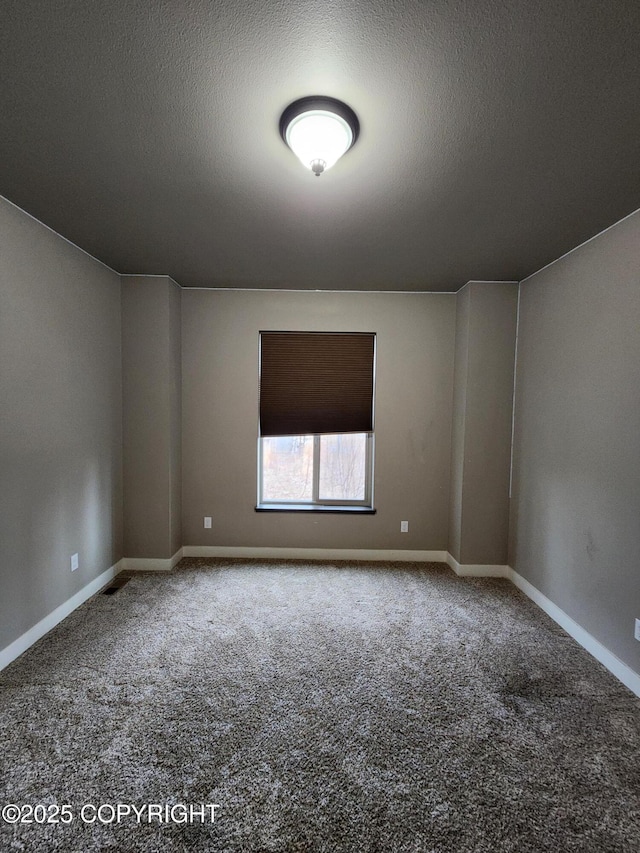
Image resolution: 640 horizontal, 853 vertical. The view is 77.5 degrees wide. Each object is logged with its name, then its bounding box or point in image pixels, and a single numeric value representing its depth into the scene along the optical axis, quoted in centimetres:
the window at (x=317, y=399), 399
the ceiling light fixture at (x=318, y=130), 152
